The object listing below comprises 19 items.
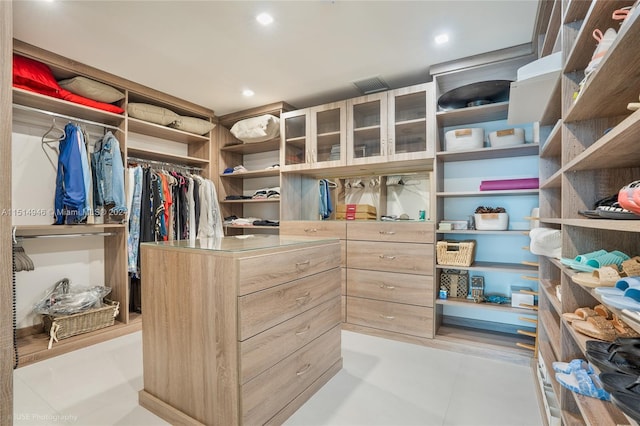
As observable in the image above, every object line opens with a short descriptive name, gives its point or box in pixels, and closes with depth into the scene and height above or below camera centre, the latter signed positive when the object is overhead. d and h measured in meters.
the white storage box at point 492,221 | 2.49 -0.08
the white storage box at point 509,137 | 2.44 +0.60
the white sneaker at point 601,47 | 0.98 +0.54
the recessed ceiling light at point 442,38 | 2.22 +1.28
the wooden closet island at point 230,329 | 1.41 -0.60
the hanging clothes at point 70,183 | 2.55 +0.26
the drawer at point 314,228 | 3.07 -0.17
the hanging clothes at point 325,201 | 3.65 +0.14
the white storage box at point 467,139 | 2.59 +0.63
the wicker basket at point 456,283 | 2.75 -0.64
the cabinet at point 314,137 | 3.16 +0.82
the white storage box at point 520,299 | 2.43 -0.70
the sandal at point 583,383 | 1.04 -0.61
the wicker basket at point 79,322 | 2.54 -0.95
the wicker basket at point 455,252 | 2.58 -0.35
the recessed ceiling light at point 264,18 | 1.99 +1.29
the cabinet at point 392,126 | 2.73 +0.82
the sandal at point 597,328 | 1.00 -0.40
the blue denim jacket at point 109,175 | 2.79 +0.35
